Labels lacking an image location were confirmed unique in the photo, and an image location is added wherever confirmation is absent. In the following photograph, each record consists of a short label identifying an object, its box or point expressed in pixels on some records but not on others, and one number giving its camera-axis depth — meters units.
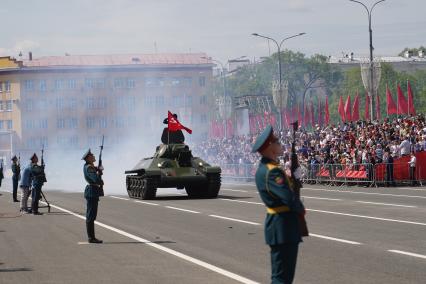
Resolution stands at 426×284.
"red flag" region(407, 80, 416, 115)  50.48
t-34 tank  34.03
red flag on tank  38.24
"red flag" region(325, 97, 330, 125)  58.50
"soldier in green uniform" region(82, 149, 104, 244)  18.31
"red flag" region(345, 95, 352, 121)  58.81
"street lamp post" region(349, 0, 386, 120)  50.44
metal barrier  38.12
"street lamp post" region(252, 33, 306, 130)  69.12
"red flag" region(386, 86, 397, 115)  52.84
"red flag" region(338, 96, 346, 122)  60.93
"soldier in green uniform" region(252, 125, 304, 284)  8.95
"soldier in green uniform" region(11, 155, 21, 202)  38.31
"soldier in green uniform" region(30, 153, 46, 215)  27.75
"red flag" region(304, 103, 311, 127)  70.12
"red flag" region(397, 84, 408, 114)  52.22
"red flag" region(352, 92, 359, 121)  56.46
